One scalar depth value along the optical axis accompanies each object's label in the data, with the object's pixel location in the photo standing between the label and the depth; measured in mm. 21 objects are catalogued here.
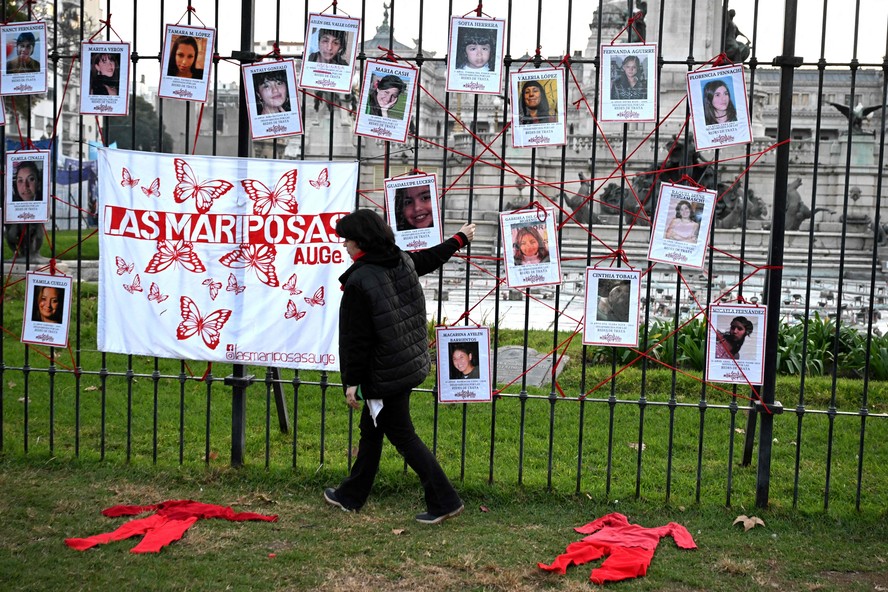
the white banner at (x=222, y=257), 5477
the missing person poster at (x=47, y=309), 5824
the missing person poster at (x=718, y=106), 4953
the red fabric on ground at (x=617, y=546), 4277
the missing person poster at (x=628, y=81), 4969
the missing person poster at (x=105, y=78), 5629
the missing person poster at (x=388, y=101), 5242
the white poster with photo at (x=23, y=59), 5824
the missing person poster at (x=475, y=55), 5078
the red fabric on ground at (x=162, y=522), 4523
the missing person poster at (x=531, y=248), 5137
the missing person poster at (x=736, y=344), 5066
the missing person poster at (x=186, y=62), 5551
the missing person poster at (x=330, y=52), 5285
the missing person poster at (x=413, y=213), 5199
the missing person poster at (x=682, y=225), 5000
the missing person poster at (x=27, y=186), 5816
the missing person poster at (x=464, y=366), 5266
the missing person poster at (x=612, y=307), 5055
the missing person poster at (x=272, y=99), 5410
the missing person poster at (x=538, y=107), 5051
